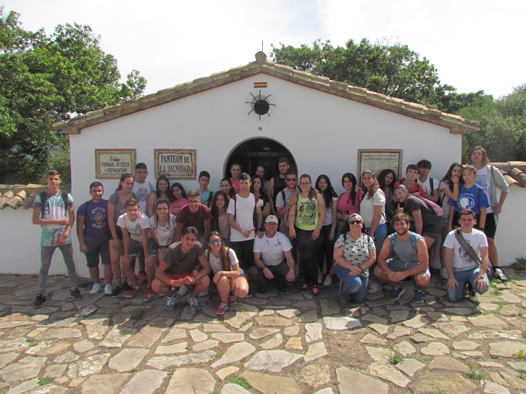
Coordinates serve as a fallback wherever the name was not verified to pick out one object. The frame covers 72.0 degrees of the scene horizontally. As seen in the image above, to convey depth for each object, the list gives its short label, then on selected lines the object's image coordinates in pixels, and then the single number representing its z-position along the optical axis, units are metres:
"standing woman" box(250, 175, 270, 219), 5.51
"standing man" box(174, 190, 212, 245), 5.02
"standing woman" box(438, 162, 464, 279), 5.37
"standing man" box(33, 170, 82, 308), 5.07
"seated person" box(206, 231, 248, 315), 4.63
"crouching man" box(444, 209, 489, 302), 4.64
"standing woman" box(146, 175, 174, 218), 5.73
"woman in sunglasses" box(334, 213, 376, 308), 4.69
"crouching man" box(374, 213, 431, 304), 4.67
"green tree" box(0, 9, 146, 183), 11.84
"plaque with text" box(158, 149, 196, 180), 6.27
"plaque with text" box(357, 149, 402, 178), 6.03
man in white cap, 5.08
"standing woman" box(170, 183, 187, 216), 5.64
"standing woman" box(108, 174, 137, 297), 5.33
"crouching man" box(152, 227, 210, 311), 4.63
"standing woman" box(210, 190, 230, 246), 5.21
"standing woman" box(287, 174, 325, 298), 5.12
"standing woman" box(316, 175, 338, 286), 5.38
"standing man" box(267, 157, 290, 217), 5.93
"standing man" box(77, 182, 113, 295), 5.34
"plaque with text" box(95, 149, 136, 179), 6.29
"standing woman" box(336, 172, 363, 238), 5.38
